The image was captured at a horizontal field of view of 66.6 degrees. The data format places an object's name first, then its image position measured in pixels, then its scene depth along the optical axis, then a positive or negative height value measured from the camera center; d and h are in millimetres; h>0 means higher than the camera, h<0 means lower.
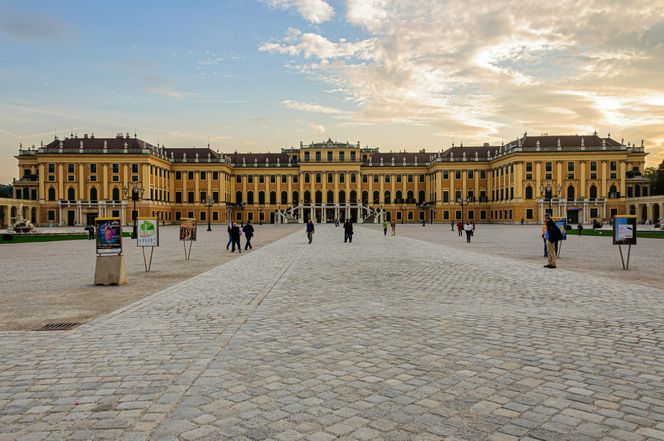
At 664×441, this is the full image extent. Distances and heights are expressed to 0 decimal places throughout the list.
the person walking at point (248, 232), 25562 -1050
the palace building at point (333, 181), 79750 +5324
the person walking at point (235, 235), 23594 -1104
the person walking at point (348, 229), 31134 -1125
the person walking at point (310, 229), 29452 -1074
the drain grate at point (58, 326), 7520 -1737
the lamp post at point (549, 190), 43744 +1737
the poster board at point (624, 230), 16906 -702
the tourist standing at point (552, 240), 15969 -973
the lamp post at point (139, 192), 76725 +3146
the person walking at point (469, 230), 30609 -1219
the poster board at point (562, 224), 21759 -625
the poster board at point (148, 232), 16719 -669
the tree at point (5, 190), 120706 +5670
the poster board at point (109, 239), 12898 -686
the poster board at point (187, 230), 20359 -740
